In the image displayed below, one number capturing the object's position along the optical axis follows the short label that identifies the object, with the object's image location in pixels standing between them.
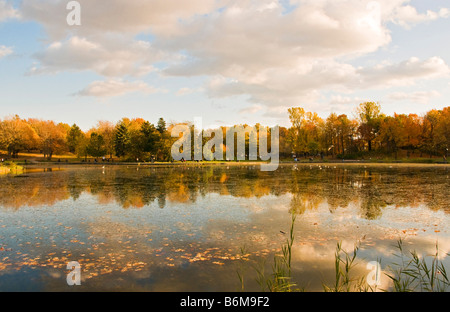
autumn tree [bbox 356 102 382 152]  81.24
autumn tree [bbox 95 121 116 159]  81.44
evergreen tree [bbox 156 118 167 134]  71.56
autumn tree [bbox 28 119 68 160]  84.56
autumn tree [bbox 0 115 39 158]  81.25
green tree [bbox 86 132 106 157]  79.25
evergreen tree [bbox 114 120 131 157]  76.25
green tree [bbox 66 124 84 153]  104.38
